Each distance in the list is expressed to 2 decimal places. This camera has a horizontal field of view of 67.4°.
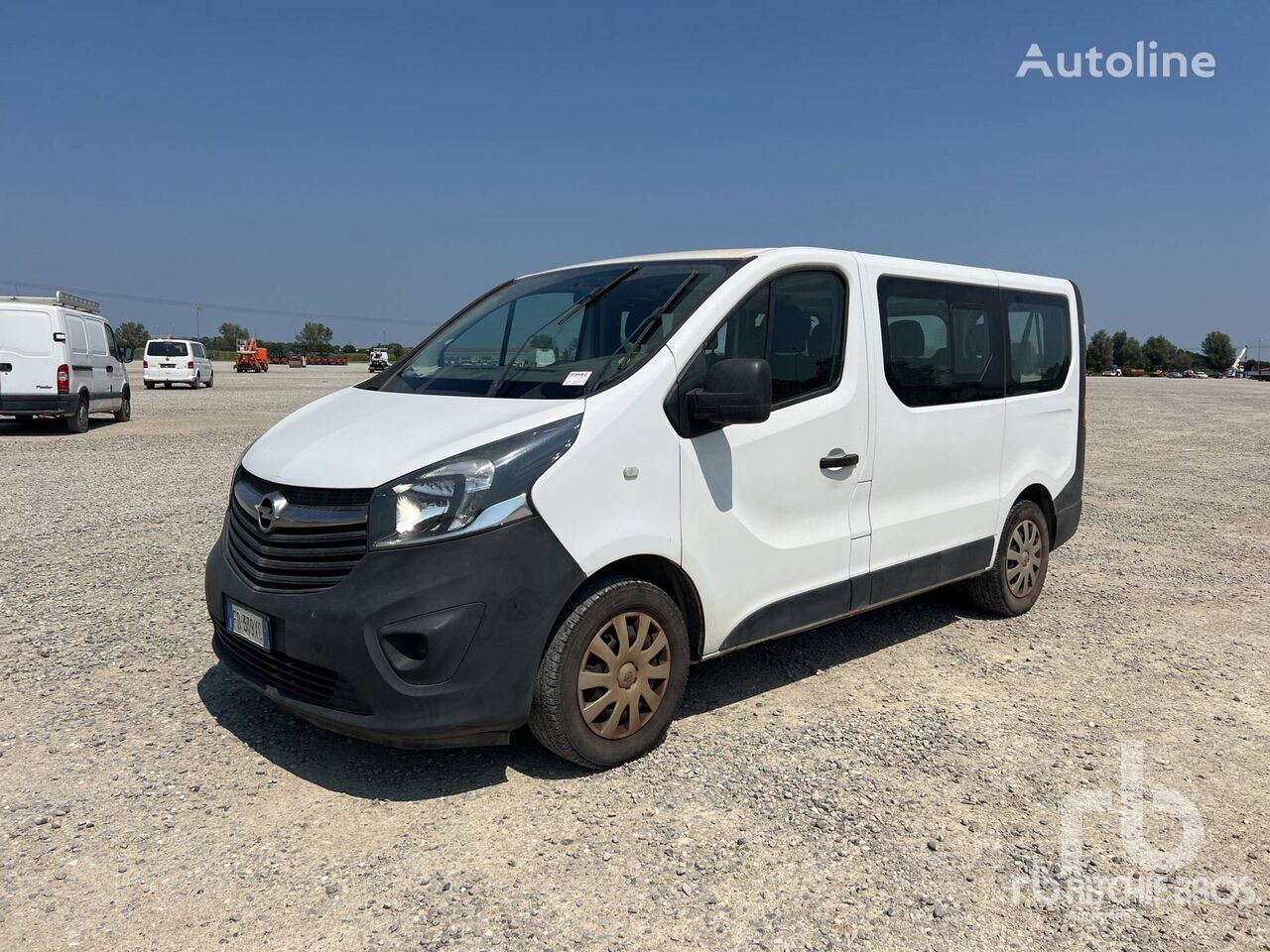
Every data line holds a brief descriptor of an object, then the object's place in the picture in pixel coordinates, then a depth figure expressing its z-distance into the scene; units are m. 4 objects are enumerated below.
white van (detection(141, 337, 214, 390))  34.38
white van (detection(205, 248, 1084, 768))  3.27
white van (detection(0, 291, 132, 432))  14.90
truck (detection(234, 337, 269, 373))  56.75
